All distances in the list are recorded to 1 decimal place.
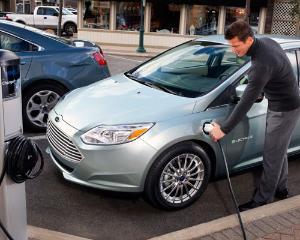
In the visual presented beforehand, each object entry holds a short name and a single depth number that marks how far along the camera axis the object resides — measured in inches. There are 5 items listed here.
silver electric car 153.3
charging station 106.1
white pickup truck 1204.5
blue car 241.4
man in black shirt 142.9
